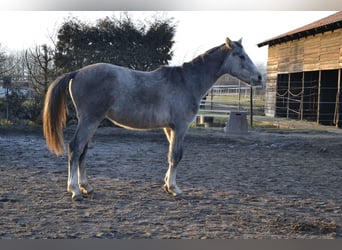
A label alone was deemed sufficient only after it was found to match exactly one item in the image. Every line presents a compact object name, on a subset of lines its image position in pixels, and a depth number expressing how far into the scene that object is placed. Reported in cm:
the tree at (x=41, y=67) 1269
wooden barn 1554
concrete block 1166
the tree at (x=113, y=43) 1322
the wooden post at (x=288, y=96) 1772
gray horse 476
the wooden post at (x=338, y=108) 1488
